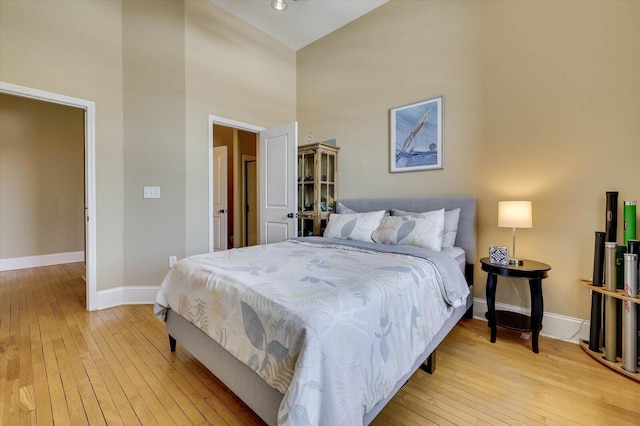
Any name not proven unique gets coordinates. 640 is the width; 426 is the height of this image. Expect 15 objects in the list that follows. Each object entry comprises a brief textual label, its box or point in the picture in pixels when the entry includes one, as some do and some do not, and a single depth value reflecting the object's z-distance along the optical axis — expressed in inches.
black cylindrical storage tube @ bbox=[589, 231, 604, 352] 77.7
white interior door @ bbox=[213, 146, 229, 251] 199.5
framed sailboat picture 114.7
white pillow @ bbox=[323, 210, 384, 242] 106.7
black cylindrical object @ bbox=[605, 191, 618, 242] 76.6
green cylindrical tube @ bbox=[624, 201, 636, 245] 73.9
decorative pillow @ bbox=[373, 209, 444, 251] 92.5
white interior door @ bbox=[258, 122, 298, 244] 137.5
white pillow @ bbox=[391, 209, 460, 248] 101.0
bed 38.1
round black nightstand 81.4
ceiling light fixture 122.5
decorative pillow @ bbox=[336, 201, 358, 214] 130.9
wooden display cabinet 139.6
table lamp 85.5
